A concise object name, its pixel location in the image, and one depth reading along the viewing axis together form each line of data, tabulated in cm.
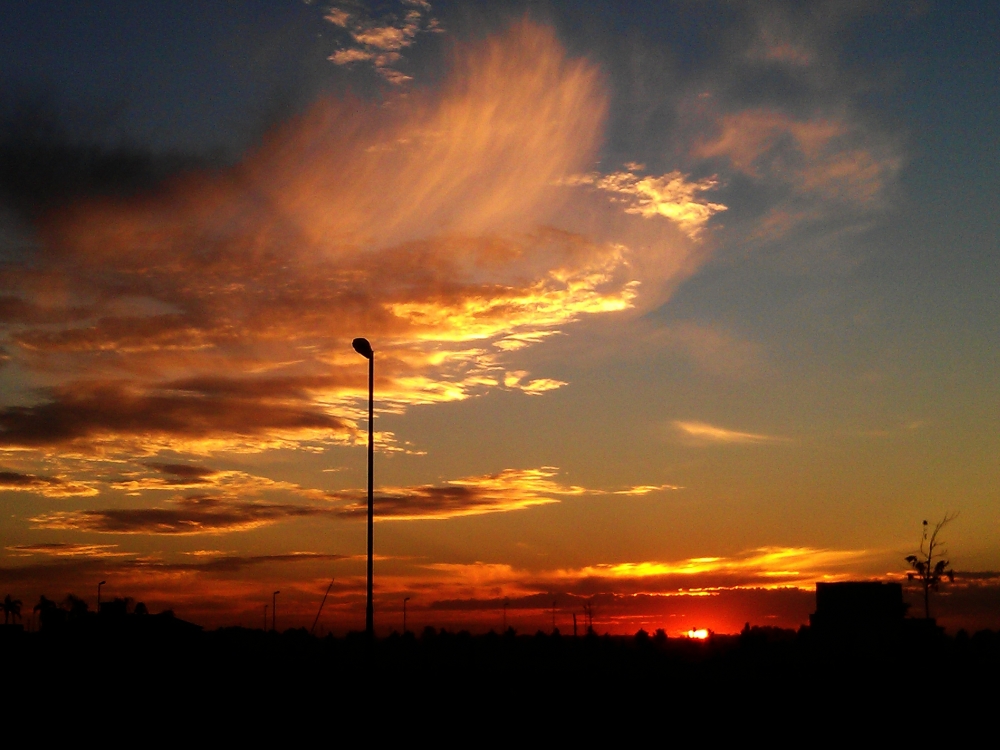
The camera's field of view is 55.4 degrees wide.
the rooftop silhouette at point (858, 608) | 6656
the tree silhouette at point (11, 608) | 17288
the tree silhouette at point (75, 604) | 12169
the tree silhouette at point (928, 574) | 9356
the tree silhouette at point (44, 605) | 14184
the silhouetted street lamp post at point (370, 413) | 3334
